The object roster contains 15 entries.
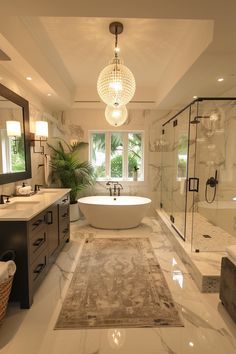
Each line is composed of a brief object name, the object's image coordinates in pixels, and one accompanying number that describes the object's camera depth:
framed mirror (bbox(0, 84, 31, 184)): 2.45
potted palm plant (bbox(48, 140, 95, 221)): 4.25
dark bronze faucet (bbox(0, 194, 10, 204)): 2.33
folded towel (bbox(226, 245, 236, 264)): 1.78
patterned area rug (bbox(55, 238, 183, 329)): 1.75
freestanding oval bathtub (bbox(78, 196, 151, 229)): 3.77
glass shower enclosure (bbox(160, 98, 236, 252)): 3.13
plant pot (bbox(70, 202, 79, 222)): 4.35
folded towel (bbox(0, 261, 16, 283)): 1.55
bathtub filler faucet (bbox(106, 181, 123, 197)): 4.74
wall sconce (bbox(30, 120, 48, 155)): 3.15
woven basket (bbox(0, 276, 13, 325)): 1.58
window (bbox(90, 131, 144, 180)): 4.88
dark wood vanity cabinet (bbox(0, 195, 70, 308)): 1.81
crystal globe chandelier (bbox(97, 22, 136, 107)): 2.20
